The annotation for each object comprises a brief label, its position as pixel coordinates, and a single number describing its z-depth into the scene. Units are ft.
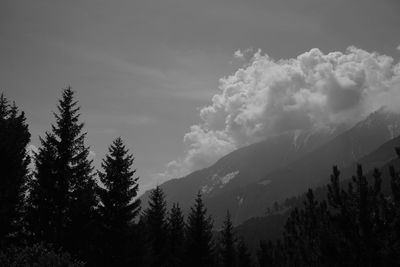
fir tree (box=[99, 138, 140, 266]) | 93.66
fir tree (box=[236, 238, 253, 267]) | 202.01
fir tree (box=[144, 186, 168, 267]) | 146.92
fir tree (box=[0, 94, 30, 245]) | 81.35
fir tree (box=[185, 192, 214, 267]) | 143.33
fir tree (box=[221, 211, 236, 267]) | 192.65
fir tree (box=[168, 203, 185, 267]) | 147.33
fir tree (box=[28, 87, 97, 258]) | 88.53
